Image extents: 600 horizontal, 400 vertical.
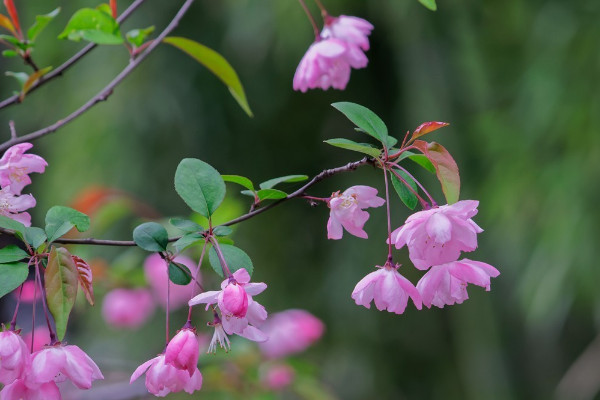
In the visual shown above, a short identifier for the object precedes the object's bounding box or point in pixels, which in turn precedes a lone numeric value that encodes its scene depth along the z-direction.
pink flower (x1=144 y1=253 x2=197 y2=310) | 2.63
